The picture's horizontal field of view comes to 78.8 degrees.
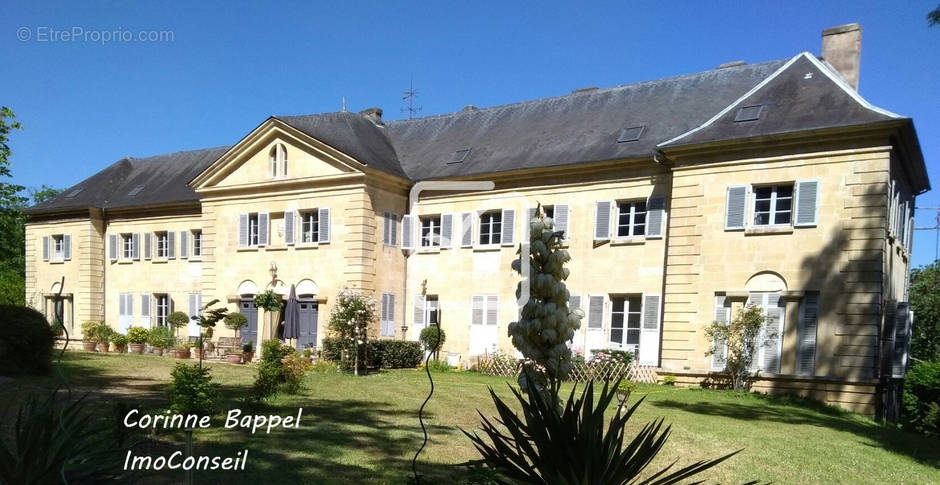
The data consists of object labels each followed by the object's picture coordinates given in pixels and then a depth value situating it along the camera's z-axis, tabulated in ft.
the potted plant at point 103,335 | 73.82
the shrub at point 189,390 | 23.95
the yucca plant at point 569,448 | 9.82
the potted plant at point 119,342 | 72.54
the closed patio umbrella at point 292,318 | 61.82
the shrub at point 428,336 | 64.39
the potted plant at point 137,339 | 72.54
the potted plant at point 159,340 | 71.26
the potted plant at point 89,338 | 75.10
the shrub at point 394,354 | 59.73
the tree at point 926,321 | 94.73
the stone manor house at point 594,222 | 47.39
